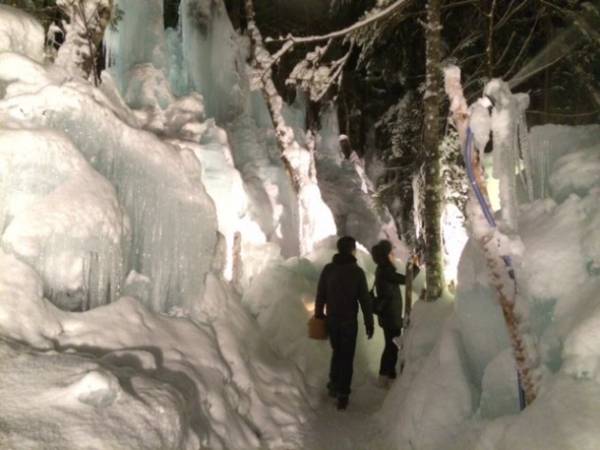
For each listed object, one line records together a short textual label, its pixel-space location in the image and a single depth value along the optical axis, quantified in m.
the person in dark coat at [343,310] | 5.93
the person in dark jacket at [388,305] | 6.78
